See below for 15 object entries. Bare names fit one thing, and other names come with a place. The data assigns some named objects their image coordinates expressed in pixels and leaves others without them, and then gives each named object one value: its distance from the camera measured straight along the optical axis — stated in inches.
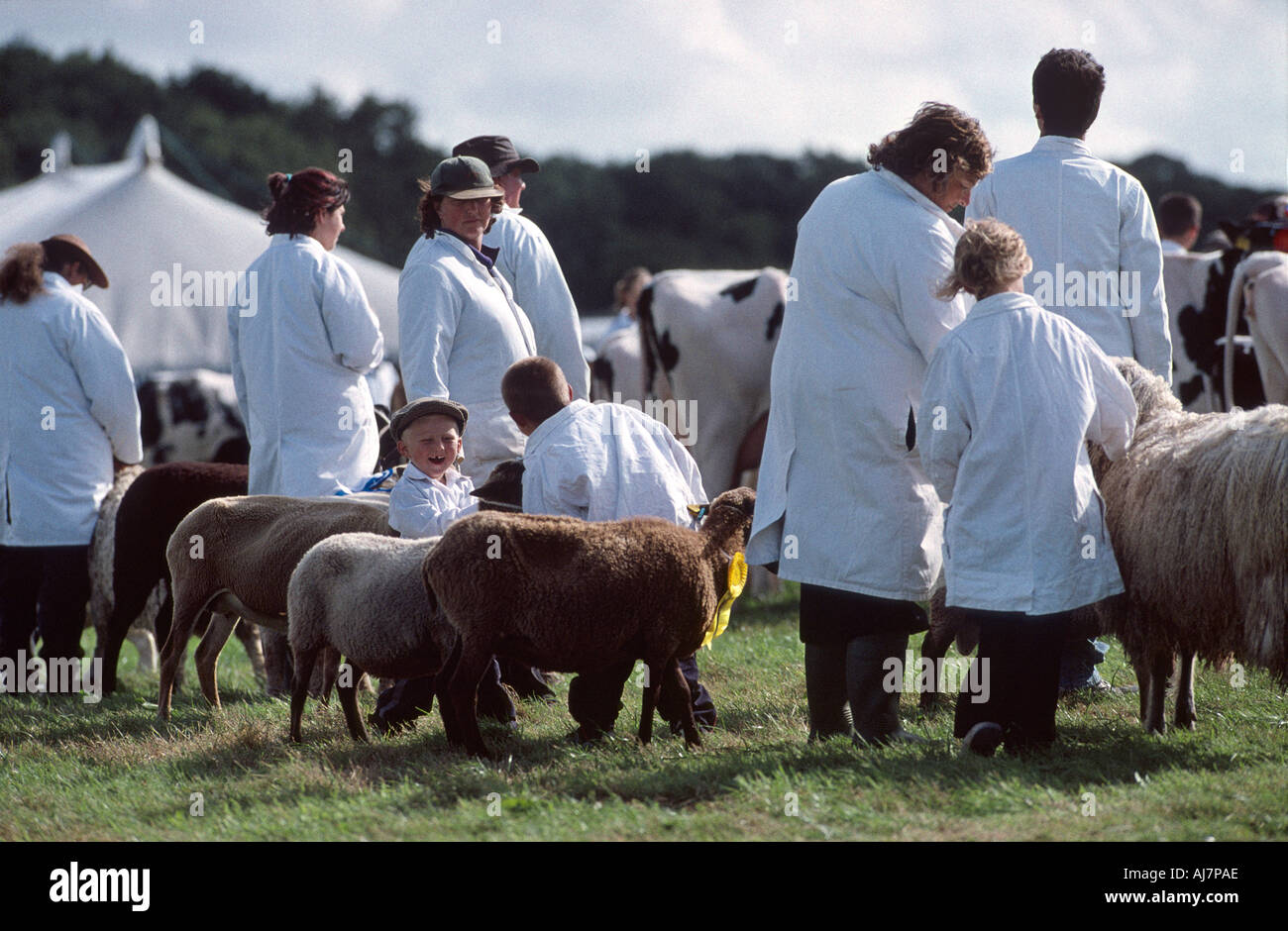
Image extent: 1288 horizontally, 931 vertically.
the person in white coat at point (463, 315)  233.8
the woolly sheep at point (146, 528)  284.7
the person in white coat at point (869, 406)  189.2
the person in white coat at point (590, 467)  208.5
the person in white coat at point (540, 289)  257.3
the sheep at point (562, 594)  187.6
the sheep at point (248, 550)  233.1
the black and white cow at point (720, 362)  414.6
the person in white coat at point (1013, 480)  180.9
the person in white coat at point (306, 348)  258.8
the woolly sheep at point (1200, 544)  180.5
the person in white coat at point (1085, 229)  221.5
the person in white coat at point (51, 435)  297.6
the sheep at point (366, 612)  199.9
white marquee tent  680.4
